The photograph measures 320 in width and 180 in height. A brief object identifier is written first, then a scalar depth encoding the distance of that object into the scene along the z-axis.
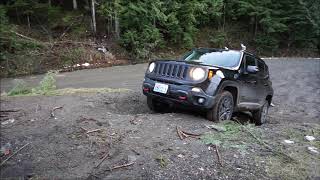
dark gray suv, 4.29
